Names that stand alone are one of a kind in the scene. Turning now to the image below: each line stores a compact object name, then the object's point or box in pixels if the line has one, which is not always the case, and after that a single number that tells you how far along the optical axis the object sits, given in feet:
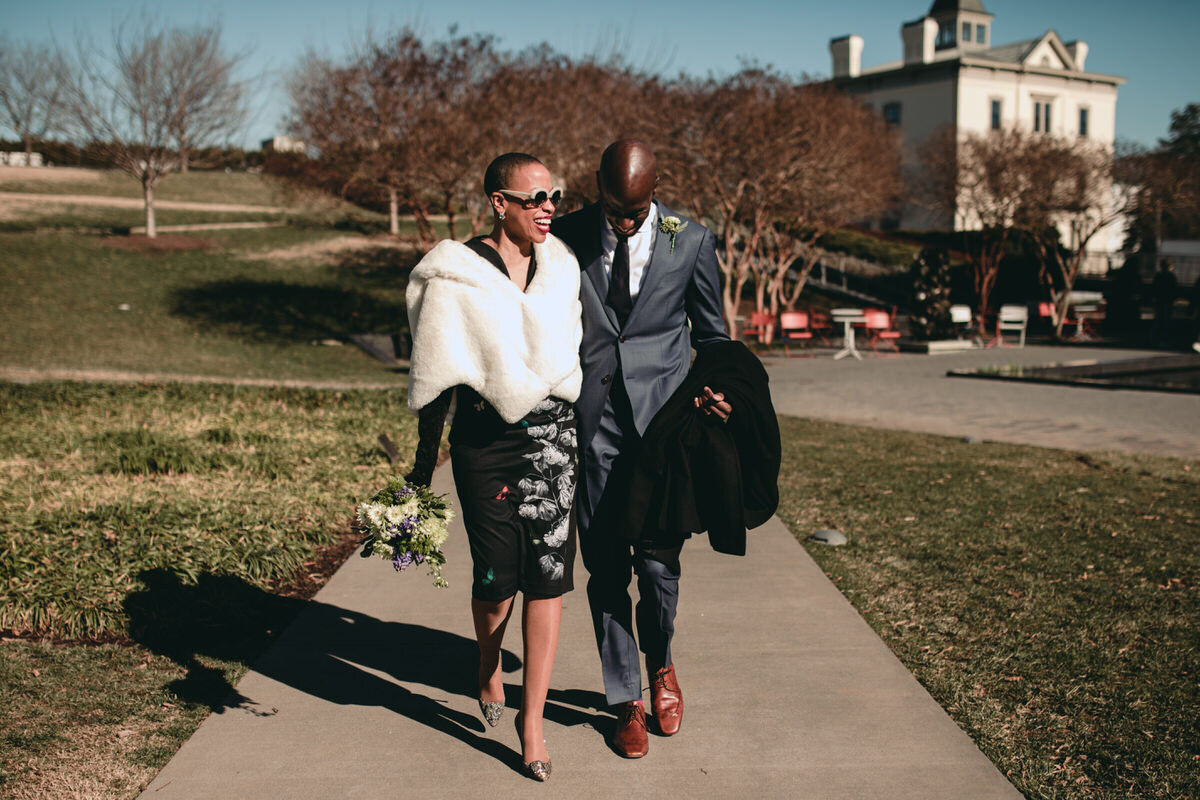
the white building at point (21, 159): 201.77
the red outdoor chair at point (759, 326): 73.72
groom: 10.48
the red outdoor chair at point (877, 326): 70.17
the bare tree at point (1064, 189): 82.38
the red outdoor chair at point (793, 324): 69.56
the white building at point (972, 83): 152.76
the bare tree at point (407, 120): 58.34
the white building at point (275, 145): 165.83
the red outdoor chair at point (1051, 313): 85.13
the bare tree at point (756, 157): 65.46
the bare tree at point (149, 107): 98.53
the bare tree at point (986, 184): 83.87
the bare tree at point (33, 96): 102.17
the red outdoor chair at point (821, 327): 76.64
